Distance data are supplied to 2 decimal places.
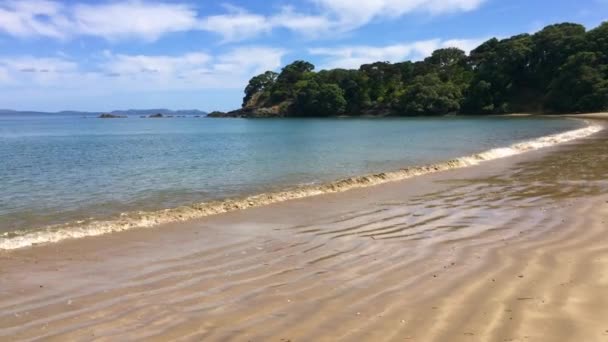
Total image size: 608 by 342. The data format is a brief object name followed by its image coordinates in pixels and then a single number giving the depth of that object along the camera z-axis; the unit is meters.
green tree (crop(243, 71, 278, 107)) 190.89
